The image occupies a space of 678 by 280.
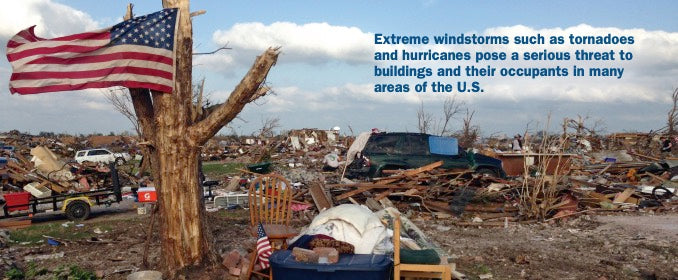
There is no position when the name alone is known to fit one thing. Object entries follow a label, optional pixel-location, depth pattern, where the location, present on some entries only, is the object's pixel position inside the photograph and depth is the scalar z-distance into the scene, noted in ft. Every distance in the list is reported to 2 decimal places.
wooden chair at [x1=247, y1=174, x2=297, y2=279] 20.54
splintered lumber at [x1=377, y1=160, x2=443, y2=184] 41.75
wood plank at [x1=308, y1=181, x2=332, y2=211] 38.42
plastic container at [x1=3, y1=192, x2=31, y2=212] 38.83
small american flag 19.92
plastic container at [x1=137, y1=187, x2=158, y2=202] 36.32
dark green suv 46.57
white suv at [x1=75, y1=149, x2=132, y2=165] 93.71
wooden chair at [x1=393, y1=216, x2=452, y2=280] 17.03
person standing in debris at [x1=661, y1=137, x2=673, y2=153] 87.56
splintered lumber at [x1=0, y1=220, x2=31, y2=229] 37.40
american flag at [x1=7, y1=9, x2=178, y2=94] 20.43
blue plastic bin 16.42
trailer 39.04
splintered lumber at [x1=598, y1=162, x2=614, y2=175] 61.57
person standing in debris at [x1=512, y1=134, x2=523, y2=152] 84.38
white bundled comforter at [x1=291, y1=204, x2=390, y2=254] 18.69
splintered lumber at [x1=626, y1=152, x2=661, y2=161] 74.98
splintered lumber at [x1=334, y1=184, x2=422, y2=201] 40.57
